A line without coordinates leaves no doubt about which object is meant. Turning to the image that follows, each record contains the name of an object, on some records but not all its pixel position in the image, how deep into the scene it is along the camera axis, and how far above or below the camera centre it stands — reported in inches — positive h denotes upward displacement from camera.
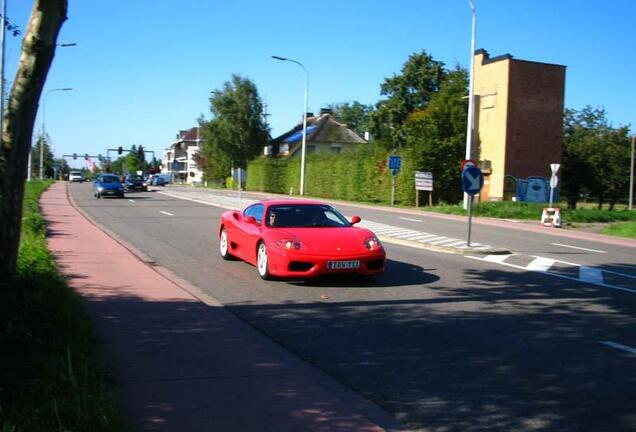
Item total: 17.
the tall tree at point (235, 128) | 3213.6 +270.6
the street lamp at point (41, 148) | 2502.5 +105.6
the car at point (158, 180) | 3628.4 -0.1
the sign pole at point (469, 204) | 601.1 -10.4
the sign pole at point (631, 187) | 1461.1 +26.5
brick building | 1545.3 +176.1
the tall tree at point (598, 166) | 1745.8 +82.9
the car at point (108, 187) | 1581.0 -20.2
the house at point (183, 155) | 5663.9 +256.4
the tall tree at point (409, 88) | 2444.6 +378.6
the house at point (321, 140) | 3351.4 +240.8
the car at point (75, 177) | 3678.6 -1.3
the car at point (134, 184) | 2185.0 -14.5
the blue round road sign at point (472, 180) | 607.2 +12.1
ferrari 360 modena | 386.9 -33.7
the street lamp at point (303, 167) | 2023.9 +58.7
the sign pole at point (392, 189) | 1540.8 +1.9
